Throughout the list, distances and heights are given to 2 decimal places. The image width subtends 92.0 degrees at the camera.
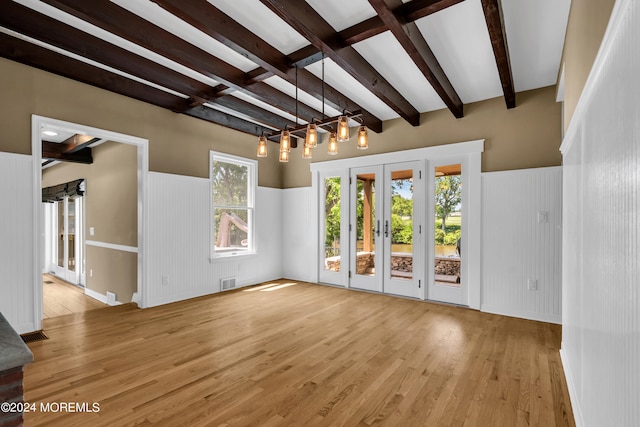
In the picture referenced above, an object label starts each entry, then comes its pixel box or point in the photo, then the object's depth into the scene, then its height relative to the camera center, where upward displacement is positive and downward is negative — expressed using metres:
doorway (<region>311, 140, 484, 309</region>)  4.34 -0.18
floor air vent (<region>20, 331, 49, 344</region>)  3.10 -1.27
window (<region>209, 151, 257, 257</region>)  5.24 +0.15
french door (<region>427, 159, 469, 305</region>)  4.38 -0.28
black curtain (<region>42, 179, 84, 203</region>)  6.34 +0.47
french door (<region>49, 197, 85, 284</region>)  6.70 -0.66
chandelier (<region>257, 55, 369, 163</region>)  2.90 +0.76
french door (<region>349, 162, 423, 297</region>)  4.77 -0.27
